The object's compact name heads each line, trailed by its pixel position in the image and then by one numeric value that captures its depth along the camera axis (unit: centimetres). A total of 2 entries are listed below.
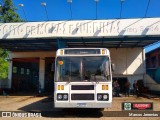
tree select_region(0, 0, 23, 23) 2270
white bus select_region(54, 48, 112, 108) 601
